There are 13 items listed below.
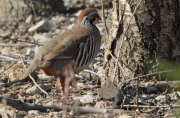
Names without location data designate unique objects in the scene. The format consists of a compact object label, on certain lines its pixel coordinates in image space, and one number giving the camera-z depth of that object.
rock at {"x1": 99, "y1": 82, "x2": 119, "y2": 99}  10.09
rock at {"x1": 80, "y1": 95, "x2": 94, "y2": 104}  10.59
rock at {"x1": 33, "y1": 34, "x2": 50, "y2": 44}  17.70
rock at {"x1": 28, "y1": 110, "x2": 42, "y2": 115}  9.53
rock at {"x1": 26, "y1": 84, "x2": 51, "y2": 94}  11.72
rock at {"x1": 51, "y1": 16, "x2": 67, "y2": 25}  20.22
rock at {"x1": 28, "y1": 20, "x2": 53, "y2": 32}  19.20
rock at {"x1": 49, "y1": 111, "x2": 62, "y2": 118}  9.41
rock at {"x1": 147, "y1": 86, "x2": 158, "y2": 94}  11.05
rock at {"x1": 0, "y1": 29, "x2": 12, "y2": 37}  19.20
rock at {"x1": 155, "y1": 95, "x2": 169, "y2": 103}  10.29
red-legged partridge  11.57
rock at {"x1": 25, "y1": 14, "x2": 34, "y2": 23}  20.32
